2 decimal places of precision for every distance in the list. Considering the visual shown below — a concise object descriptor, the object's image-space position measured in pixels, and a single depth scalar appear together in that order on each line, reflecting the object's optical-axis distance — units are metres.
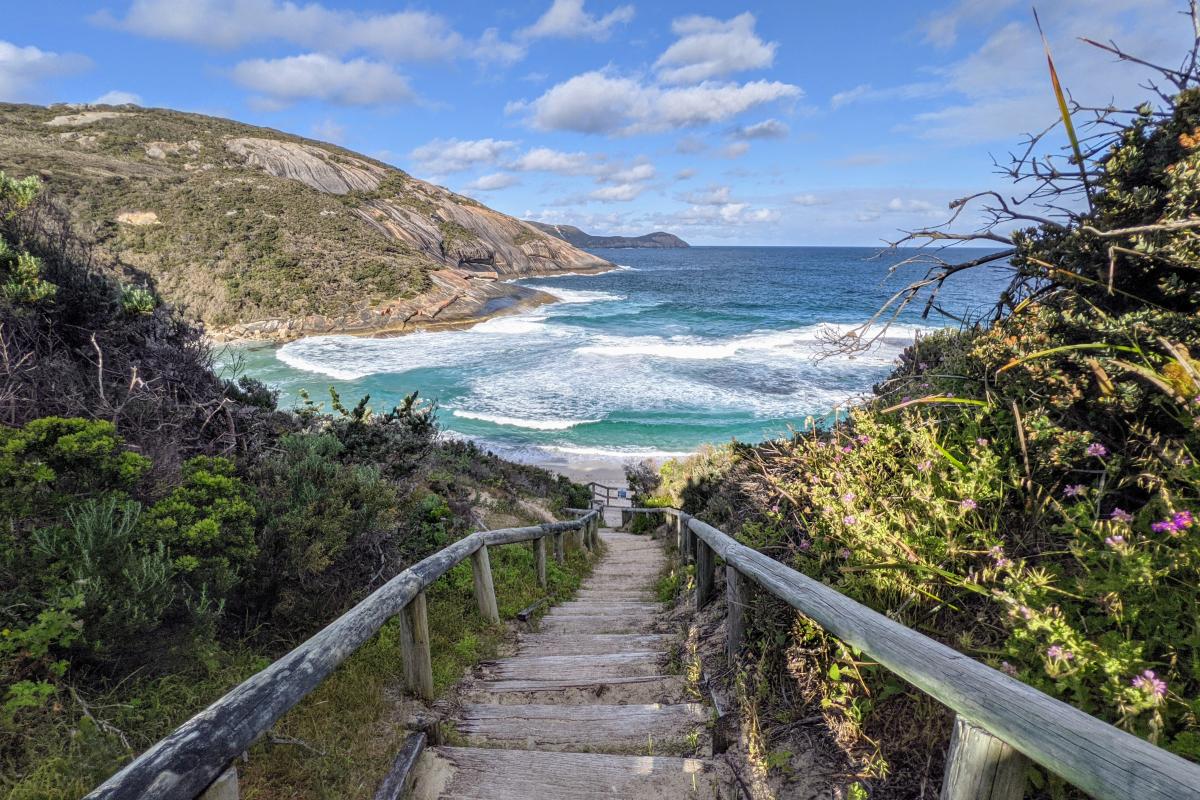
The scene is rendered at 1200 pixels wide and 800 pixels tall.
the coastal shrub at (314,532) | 3.49
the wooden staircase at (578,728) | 2.36
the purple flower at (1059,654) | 1.63
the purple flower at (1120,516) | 2.03
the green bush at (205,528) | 2.83
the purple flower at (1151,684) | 1.42
